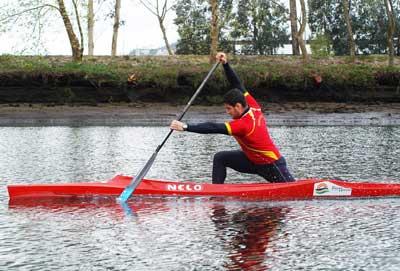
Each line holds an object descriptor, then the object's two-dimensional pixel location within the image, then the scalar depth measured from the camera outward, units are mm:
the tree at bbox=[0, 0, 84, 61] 34625
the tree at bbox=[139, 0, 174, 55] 49188
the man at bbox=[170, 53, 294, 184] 10969
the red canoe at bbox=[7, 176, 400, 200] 11227
